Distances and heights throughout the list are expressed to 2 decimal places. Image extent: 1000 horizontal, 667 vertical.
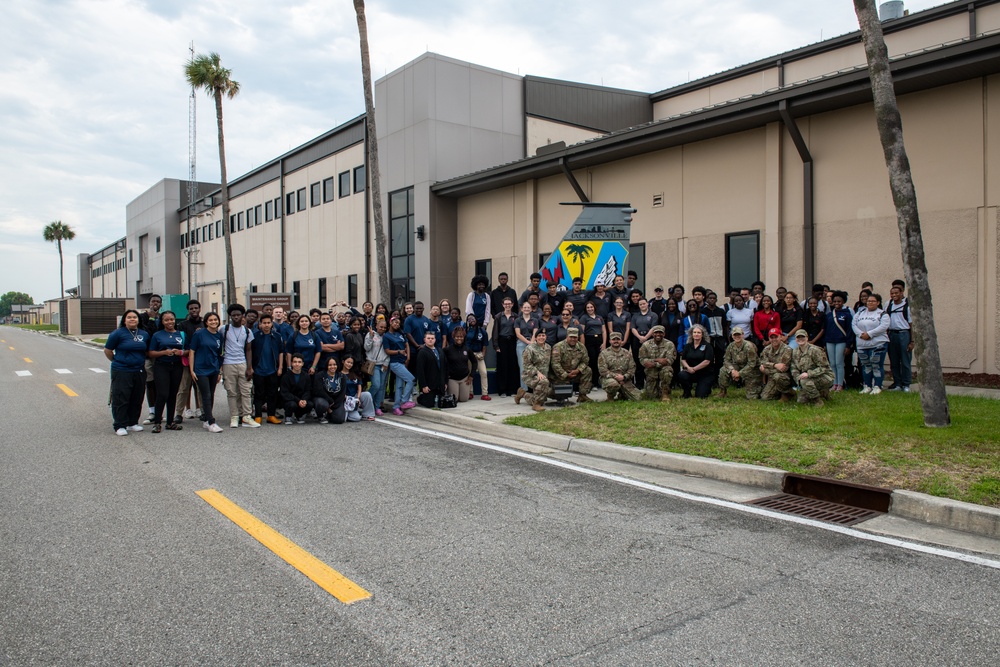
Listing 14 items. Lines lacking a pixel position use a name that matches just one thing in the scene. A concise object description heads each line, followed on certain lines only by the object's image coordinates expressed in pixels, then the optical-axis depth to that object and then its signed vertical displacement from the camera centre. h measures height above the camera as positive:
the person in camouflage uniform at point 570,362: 11.57 -0.67
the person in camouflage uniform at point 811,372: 9.71 -0.74
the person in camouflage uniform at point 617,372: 11.17 -0.82
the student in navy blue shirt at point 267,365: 11.18 -0.63
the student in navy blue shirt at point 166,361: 10.45 -0.52
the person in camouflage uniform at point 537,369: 11.28 -0.77
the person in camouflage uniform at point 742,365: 10.70 -0.70
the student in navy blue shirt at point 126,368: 10.18 -0.61
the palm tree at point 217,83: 31.67 +10.88
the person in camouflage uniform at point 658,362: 11.11 -0.65
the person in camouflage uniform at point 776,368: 10.12 -0.71
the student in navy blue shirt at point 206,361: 10.66 -0.53
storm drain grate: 5.86 -1.64
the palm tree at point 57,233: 95.12 +12.57
